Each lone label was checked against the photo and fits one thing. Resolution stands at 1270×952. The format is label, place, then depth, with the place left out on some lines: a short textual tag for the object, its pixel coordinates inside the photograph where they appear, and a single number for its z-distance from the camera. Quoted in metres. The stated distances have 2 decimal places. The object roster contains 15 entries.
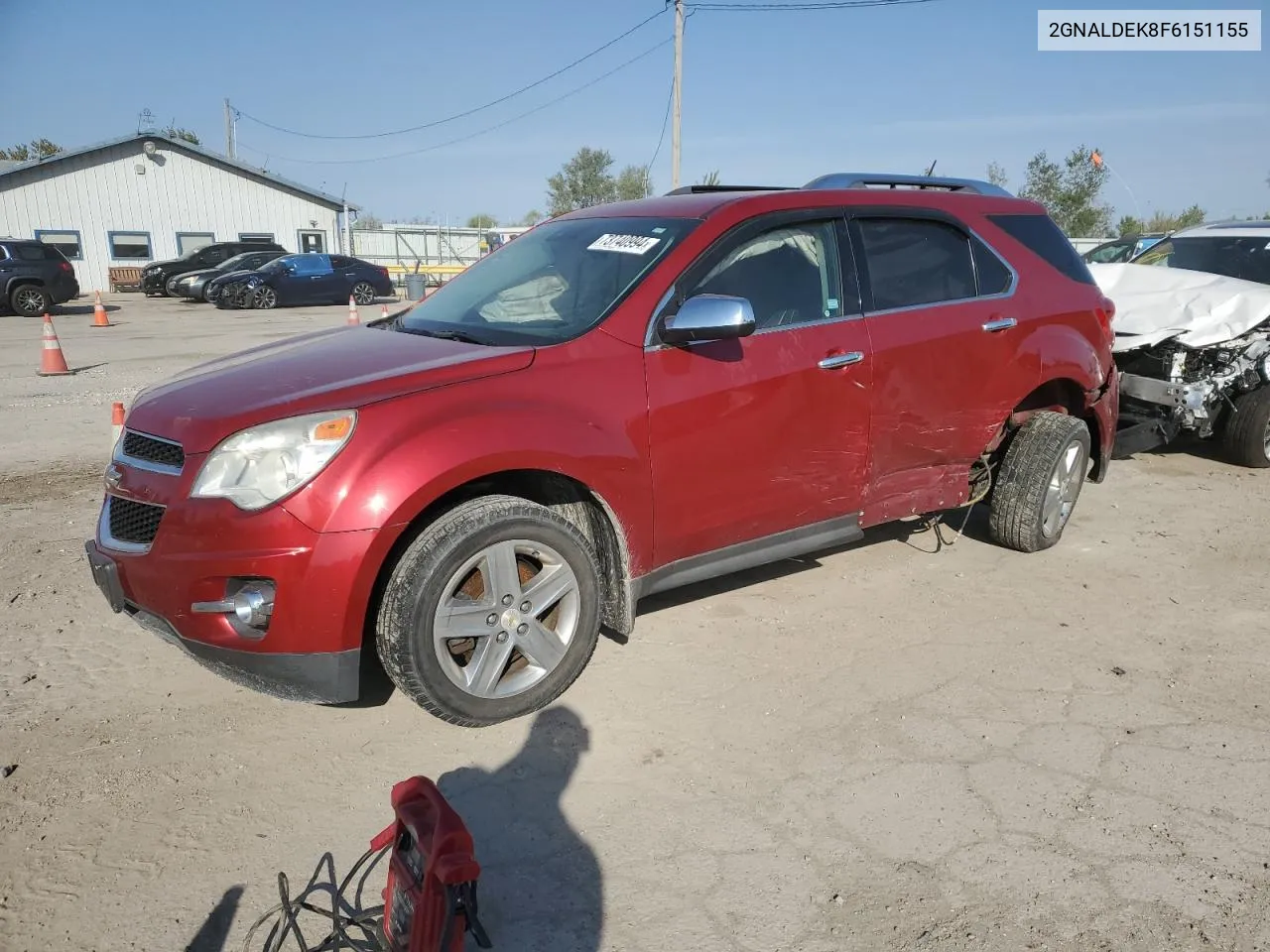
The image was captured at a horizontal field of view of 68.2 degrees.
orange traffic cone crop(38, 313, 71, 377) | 10.97
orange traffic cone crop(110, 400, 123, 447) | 5.79
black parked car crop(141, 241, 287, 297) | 26.17
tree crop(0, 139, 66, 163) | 48.27
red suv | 2.85
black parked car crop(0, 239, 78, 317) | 19.94
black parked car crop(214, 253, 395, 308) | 21.95
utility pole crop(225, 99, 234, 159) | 57.06
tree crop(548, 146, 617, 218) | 54.94
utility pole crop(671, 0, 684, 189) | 27.06
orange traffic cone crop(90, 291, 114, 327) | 18.06
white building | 29.44
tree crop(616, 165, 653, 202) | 51.19
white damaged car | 6.33
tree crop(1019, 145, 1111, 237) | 30.16
